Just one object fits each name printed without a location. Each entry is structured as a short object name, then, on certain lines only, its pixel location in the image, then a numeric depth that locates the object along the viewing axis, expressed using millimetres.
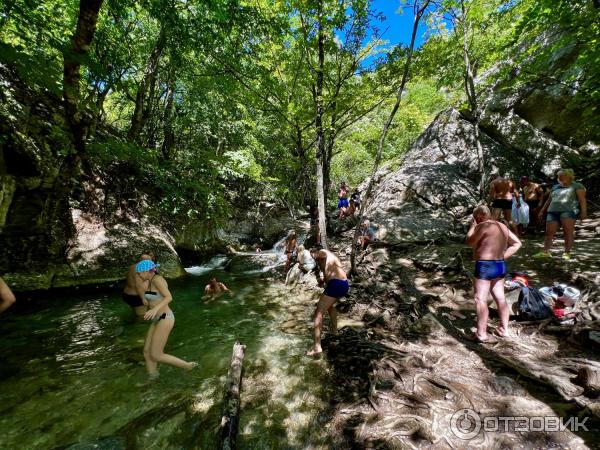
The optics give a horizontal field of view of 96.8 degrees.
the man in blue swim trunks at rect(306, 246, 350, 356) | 4934
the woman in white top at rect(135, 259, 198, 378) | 4199
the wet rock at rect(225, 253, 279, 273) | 13570
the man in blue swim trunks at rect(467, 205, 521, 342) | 4227
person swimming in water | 9227
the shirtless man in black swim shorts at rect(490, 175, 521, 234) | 7535
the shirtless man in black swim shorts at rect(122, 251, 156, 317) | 6867
